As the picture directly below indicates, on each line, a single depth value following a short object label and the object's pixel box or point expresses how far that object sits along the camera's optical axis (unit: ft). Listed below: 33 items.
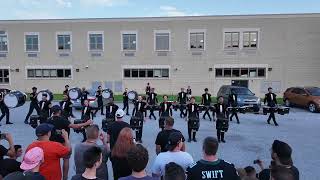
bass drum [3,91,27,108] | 50.57
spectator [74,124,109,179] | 15.92
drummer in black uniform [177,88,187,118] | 60.44
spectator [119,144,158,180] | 11.61
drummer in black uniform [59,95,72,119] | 44.33
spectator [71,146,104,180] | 11.77
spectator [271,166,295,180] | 10.99
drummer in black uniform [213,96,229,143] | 39.27
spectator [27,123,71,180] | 15.28
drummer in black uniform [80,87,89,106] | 65.36
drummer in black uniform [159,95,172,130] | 46.08
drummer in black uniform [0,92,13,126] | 51.60
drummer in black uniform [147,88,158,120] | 58.65
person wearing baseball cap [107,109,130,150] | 20.83
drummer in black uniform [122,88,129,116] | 63.46
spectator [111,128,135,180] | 16.76
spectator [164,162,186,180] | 10.95
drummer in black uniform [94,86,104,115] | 62.23
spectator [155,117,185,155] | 19.77
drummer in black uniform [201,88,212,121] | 56.85
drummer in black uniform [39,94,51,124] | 44.65
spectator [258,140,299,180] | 13.74
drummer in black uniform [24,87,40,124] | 53.47
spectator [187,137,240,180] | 12.71
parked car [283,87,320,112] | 69.05
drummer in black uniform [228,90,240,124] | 56.39
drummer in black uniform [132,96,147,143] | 46.78
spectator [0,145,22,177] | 14.16
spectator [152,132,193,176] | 14.87
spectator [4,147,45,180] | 11.86
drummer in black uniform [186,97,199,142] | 39.79
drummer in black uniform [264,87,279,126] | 51.52
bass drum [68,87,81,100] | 63.10
